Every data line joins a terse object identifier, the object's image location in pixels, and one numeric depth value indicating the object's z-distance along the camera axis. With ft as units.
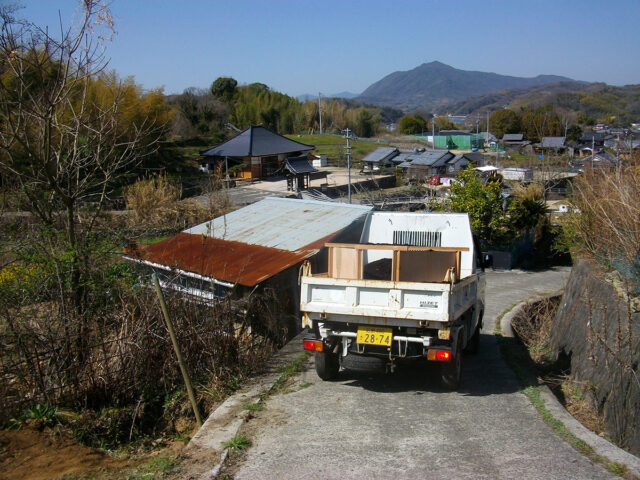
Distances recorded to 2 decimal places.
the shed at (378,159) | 174.29
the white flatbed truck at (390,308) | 21.48
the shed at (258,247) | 29.81
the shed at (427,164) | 162.81
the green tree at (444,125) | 371.97
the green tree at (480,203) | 66.18
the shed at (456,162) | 166.71
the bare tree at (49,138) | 23.45
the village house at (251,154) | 143.95
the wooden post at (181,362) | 19.63
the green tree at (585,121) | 348.75
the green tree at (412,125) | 327.30
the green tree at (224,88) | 259.76
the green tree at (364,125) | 279.69
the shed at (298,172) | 126.62
